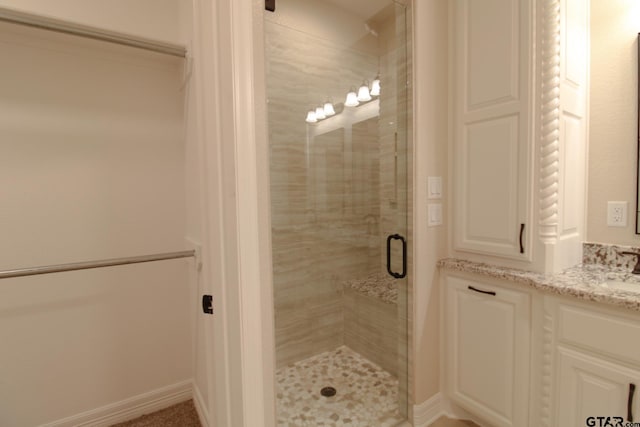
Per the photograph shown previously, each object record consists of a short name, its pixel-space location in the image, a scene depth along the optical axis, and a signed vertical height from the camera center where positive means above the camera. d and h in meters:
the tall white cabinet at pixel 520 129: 1.44 +0.37
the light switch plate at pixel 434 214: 1.78 -0.10
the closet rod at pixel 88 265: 1.17 -0.27
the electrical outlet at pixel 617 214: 1.59 -0.10
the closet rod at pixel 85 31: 1.08 +0.72
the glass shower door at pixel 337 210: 1.97 -0.08
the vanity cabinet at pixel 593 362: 1.16 -0.71
